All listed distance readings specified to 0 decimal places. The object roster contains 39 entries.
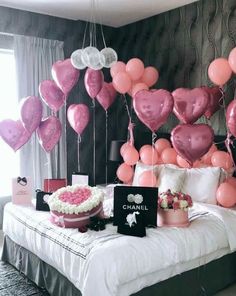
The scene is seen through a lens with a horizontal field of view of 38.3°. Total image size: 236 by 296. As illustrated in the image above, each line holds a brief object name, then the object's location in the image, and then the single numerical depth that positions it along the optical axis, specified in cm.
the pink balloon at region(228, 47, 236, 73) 286
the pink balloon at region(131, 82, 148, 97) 371
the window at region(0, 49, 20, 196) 421
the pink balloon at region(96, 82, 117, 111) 399
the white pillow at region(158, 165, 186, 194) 332
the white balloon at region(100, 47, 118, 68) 323
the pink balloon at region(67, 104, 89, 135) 375
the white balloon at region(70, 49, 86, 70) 323
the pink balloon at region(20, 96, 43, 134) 318
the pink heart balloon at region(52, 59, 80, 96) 342
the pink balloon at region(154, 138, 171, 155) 386
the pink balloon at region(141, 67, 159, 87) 382
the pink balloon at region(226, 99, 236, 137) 281
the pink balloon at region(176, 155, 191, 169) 349
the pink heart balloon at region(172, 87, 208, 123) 274
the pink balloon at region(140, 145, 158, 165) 375
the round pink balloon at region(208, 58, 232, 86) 301
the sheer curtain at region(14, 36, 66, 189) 425
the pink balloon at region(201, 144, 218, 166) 342
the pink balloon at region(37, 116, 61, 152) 339
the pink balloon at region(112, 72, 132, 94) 368
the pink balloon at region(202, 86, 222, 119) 334
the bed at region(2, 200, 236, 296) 211
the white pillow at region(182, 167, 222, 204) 321
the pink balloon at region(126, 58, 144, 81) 367
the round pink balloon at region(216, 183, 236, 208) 304
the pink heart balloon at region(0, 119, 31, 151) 320
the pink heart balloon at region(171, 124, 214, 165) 274
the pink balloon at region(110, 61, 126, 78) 377
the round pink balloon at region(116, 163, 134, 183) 403
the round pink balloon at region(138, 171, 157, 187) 351
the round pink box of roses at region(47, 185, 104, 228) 255
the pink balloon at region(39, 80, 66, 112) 350
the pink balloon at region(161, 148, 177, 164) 366
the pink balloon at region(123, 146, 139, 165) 394
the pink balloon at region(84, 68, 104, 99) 368
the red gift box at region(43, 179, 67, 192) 329
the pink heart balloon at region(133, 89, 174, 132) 279
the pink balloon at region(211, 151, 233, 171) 327
